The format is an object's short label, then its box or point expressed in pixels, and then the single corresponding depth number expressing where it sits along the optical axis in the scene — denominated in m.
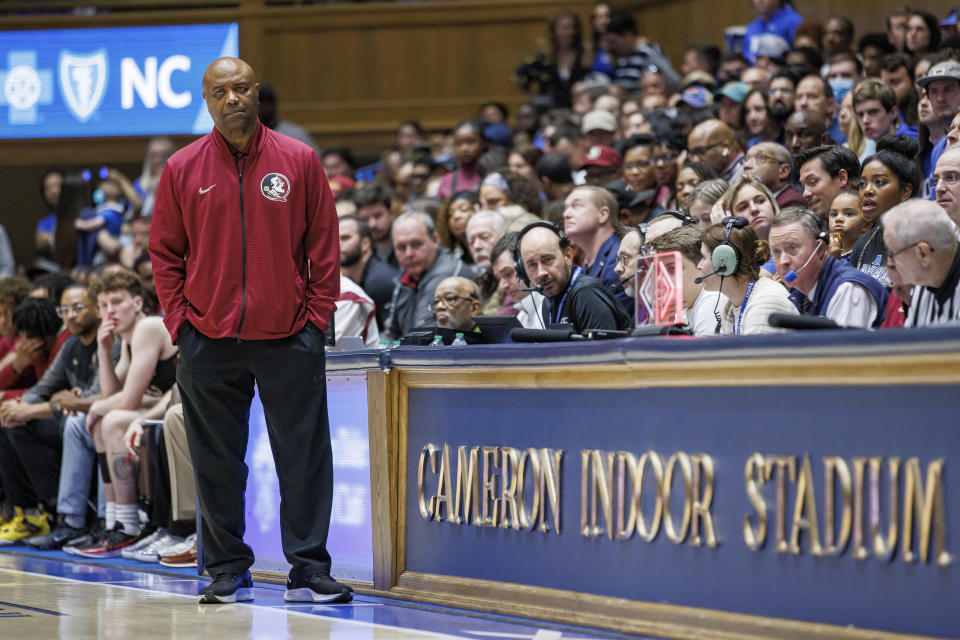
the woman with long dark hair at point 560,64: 26.81
